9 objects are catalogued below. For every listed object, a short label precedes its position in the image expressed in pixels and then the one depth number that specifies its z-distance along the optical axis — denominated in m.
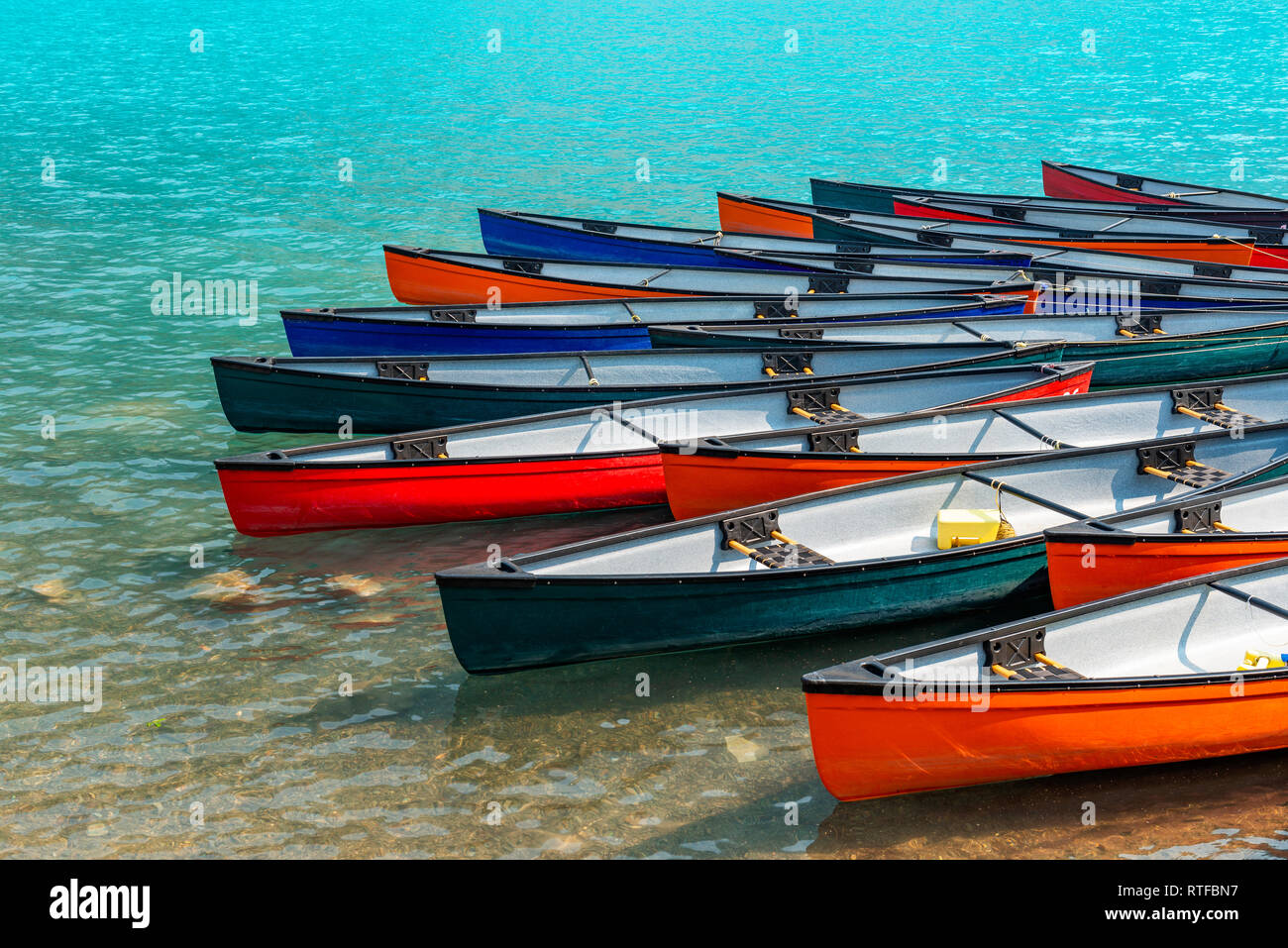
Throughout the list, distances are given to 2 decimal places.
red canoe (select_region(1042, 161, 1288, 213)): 27.08
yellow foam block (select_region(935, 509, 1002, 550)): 12.78
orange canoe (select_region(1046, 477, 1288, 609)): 11.34
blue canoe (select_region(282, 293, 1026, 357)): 18.77
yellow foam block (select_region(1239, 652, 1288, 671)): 10.62
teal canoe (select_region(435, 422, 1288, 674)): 11.36
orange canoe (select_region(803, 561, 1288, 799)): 9.28
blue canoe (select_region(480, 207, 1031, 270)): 23.12
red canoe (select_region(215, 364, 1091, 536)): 14.48
